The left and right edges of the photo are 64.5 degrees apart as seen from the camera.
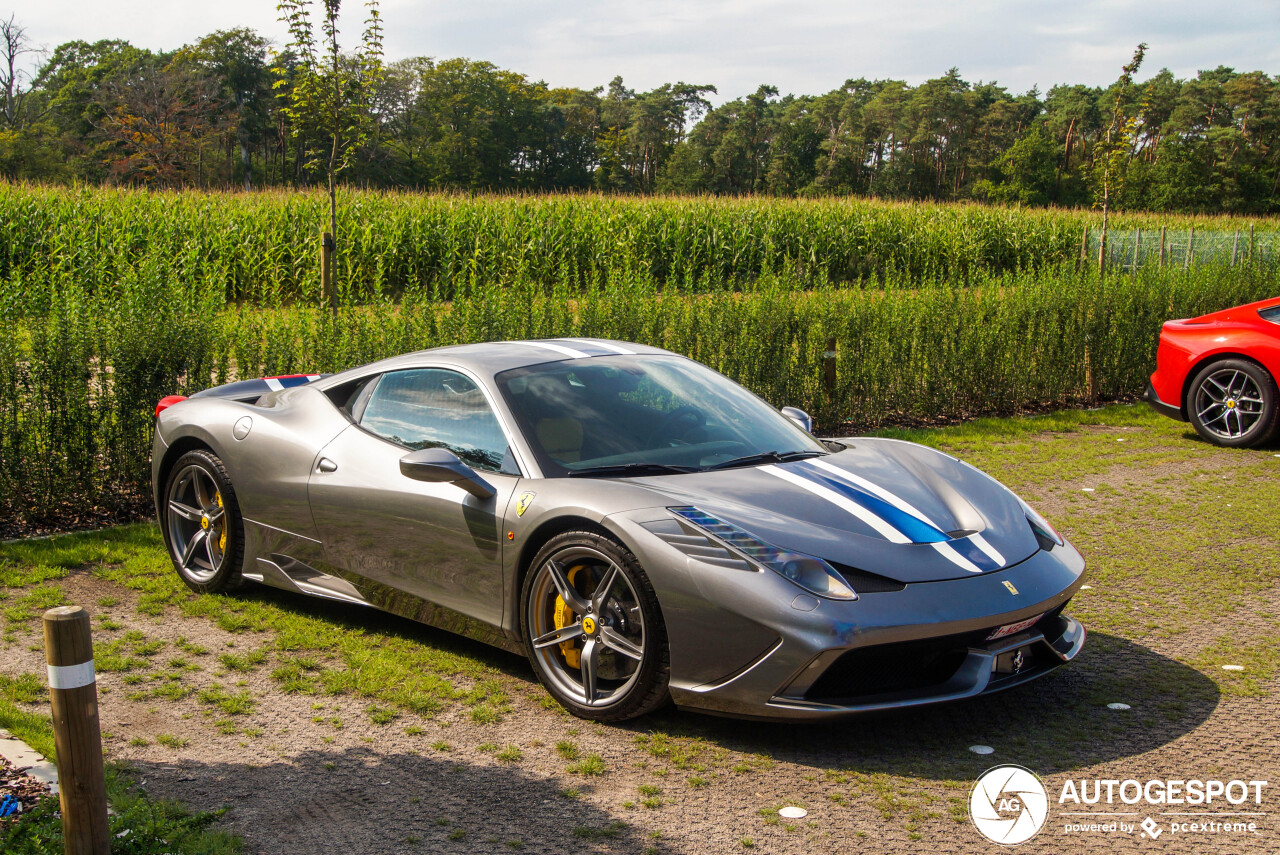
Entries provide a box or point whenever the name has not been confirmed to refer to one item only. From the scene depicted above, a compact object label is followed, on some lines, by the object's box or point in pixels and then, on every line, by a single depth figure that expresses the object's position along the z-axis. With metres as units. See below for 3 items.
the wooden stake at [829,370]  10.34
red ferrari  9.73
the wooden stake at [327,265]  11.48
